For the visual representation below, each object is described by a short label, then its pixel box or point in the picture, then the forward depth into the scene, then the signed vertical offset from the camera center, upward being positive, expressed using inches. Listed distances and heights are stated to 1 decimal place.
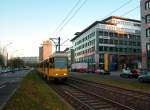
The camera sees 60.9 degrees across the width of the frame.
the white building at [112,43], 2043.8 +313.7
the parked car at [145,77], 599.8 -75.9
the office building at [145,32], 1278.0 +297.1
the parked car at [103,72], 1294.3 -109.8
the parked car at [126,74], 888.0 -89.8
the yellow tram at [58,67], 548.7 -24.7
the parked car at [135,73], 885.0 -82.5
